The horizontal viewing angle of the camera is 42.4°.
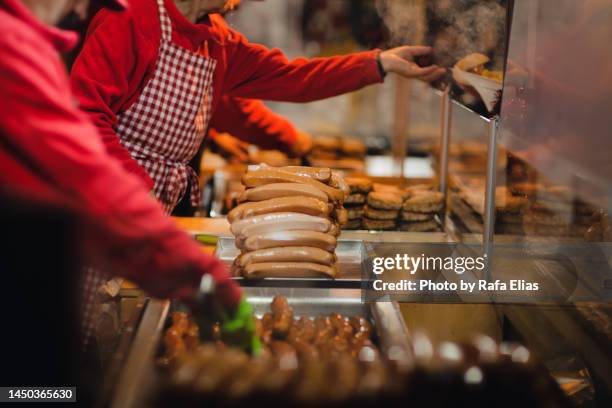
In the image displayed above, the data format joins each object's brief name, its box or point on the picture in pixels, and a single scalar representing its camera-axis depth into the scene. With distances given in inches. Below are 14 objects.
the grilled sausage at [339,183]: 122.2
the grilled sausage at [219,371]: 61.4
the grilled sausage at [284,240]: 108.7
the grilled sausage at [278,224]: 109.7
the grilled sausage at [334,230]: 112.3
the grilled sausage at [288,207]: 111.6
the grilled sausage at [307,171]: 119.9
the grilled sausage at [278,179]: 117.3
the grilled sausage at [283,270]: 106.3
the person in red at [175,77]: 118.1
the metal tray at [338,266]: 106.1
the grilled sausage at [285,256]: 107.2
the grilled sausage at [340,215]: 119.2
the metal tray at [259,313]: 73.8
